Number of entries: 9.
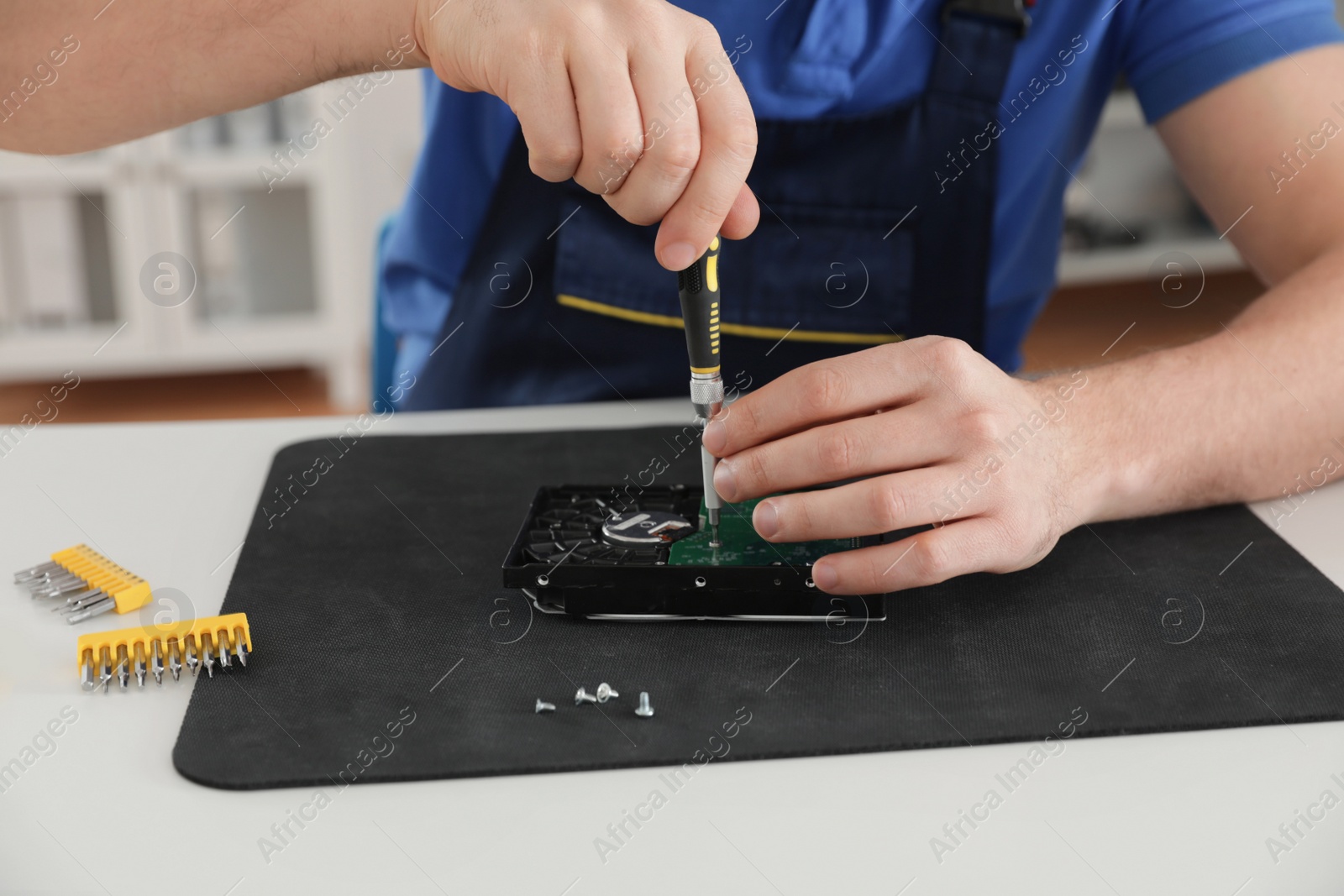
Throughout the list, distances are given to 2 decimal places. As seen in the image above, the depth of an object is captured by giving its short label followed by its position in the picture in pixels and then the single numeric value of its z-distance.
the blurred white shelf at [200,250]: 2.75
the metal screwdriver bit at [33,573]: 0.78
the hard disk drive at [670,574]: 0.69
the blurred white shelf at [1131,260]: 3.30
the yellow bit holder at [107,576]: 0.74
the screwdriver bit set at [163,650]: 0.66
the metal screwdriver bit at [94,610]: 0.73
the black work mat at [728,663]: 0.59
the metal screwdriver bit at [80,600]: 0.74
